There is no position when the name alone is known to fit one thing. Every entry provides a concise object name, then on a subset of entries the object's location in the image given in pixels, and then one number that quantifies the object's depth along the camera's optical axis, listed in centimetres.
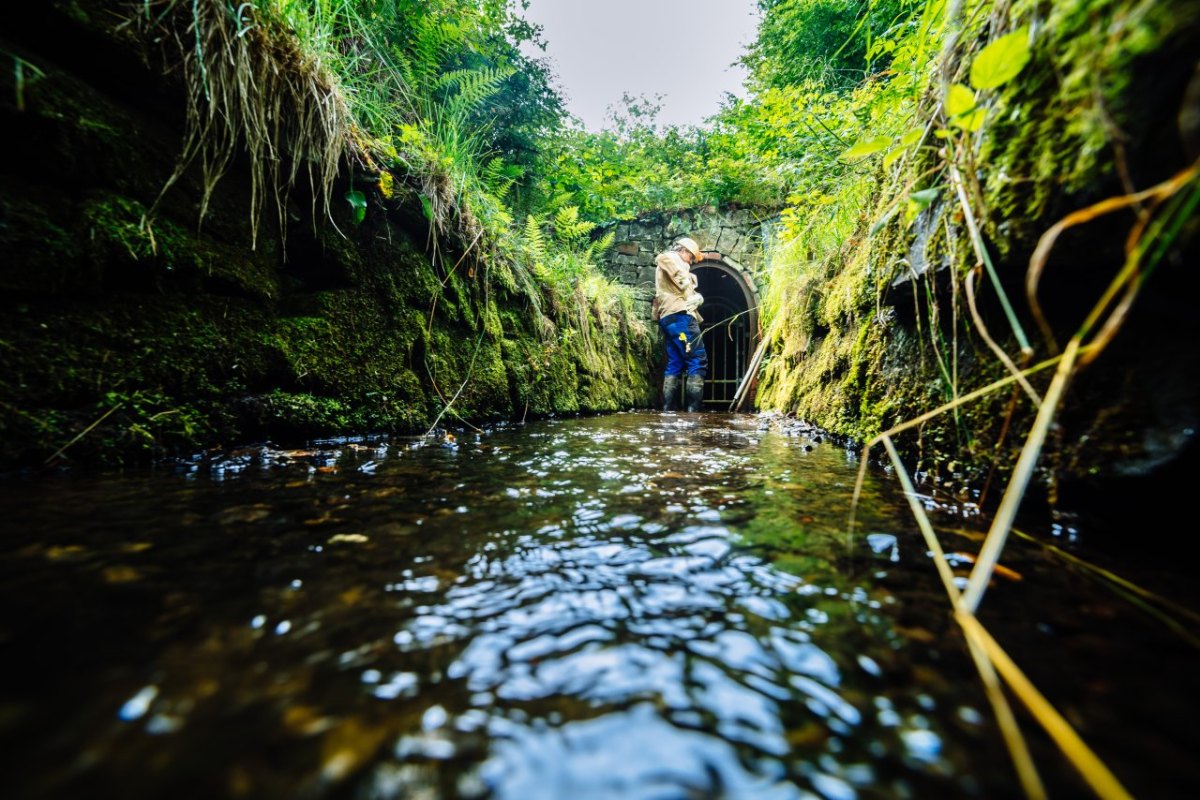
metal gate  945
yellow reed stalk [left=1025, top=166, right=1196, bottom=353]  55
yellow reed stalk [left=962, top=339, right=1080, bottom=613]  64
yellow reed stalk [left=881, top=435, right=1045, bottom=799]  44
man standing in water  669
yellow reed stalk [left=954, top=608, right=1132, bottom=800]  44
